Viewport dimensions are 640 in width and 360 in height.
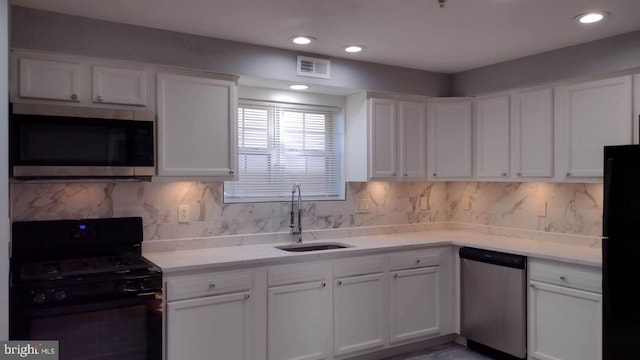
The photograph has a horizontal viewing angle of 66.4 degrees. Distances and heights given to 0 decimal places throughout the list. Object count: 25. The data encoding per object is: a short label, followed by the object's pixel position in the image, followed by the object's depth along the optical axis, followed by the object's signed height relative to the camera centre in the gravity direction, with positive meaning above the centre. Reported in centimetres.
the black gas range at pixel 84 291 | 236 -57
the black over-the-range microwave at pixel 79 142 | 254 +20
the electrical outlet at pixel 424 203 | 460 -24
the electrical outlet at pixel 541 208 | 395 -24
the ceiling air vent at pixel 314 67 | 357 +82
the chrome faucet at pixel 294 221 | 384 -34
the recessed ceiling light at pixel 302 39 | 322 +92
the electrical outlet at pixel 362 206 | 423 -24
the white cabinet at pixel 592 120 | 318 +39
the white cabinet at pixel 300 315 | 314 -91
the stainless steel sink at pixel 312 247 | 369 -54
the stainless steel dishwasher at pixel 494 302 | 342 -91
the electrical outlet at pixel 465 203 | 459 -24
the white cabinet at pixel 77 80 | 264 +55
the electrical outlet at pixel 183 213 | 340 -25
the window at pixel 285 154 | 377 +19
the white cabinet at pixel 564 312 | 303 -87
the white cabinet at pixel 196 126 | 304 +33
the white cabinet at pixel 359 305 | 340 -91
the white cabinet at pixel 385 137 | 396 +34
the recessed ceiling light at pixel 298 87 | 368 +70
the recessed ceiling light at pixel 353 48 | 344 +93
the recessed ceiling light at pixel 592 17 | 279 +94
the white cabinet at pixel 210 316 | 279 -82
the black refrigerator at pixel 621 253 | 276 -43
